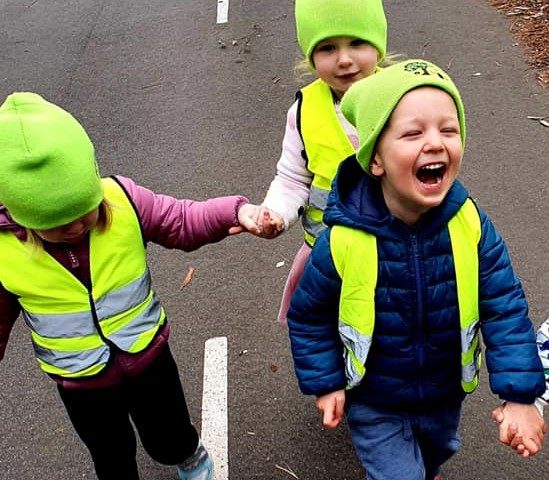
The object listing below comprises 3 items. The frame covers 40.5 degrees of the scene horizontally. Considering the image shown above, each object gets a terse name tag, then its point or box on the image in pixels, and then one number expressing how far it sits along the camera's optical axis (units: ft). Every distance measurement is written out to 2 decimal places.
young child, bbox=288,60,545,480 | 6.64
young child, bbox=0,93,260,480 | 6.91
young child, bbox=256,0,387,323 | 8.70
